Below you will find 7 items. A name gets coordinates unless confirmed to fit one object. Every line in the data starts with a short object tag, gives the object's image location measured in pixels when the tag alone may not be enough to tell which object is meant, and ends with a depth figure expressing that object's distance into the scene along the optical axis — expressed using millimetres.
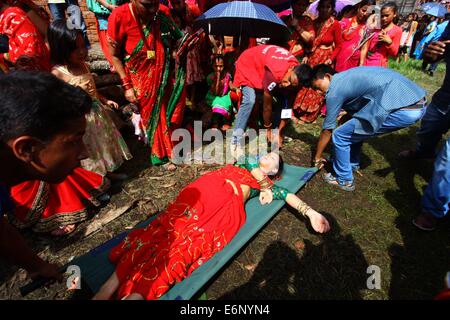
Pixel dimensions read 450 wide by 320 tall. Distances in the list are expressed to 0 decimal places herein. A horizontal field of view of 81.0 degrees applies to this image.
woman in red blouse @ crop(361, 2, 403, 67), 4195
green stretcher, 1913
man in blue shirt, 2592
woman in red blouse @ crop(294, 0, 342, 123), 4188
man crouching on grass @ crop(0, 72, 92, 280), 912
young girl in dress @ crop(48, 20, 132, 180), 2430
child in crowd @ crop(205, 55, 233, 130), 4562
